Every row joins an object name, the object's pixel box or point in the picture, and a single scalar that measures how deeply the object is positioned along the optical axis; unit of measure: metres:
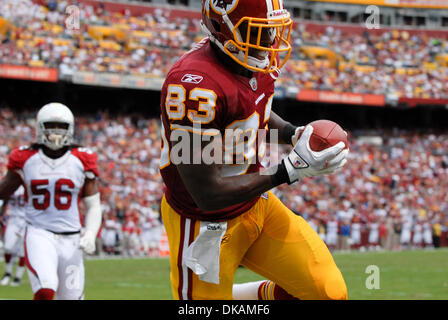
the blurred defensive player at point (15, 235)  20.72
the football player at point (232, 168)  6.55
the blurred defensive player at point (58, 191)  10.98
